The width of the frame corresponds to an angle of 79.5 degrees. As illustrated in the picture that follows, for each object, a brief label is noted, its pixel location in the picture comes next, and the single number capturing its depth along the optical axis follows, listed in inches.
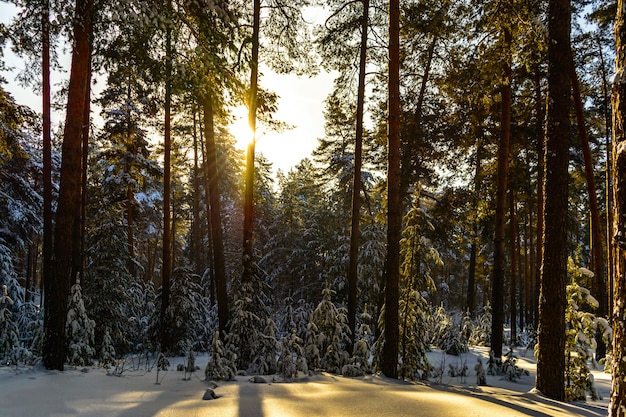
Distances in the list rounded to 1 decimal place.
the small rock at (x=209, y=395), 194.4
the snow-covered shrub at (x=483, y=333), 857.7
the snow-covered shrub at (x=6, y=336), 315.4
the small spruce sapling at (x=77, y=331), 352.2
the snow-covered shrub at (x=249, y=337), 360.2
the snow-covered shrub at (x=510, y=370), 401.1
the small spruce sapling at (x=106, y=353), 394.3
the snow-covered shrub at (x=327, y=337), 346.3
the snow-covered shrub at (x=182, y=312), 560.4
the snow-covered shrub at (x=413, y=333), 352.5
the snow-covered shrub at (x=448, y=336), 612.4
